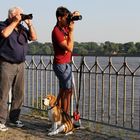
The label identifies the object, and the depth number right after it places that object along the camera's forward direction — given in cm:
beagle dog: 818
